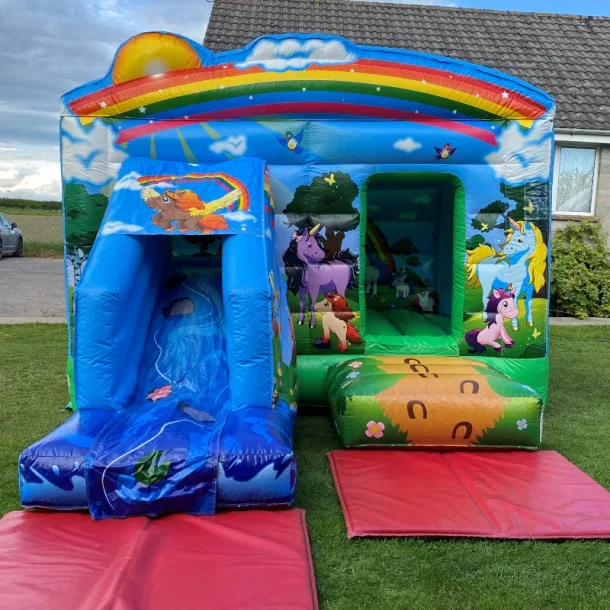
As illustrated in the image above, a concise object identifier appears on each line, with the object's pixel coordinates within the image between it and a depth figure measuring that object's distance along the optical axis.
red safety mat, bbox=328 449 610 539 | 2.82
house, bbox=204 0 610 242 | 9.42
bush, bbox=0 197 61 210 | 30.05
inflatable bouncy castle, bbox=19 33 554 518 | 3.73
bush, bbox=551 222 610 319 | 8.98
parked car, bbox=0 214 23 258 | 16.48
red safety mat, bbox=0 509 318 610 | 2.24
